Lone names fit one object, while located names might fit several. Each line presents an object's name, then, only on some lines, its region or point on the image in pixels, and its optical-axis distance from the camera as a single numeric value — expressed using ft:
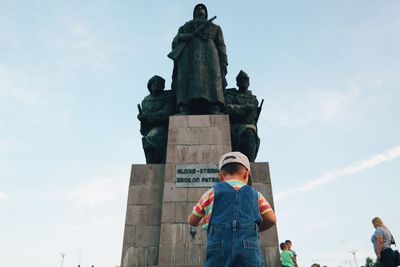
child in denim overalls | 9.86
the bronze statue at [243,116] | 32.14
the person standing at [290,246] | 29.35
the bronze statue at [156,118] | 32.53
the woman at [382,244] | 23.91
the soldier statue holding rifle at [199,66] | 33.73
